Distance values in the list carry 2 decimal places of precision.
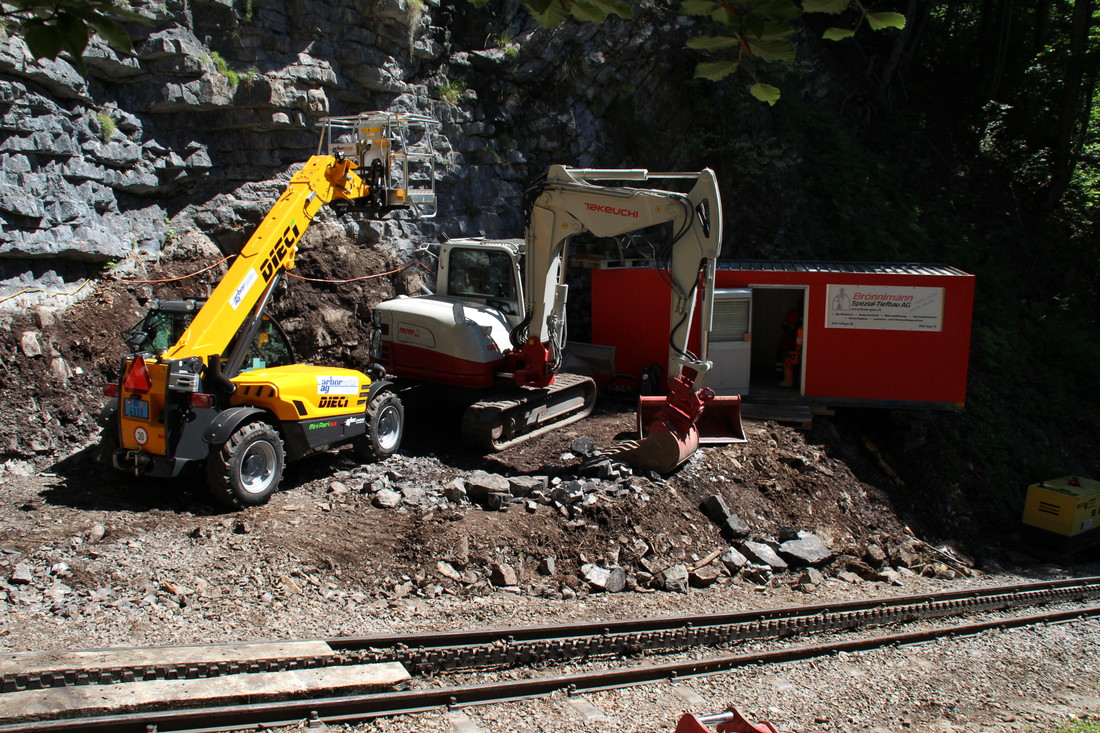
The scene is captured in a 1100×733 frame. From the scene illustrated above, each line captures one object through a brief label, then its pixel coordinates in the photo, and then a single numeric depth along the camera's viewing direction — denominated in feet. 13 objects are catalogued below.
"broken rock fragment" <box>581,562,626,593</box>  25.70
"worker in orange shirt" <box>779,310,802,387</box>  45.92
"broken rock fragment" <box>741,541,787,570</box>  29.09
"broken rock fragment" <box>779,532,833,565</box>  29.73
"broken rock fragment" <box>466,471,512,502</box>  29.71
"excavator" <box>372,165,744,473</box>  32.94
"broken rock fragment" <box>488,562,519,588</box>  24.96
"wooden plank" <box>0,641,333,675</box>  17.13
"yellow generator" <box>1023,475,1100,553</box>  37.14
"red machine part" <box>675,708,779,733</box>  14.66
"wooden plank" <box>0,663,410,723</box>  15.97
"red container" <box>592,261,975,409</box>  42.22
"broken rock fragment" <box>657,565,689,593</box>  26.53
